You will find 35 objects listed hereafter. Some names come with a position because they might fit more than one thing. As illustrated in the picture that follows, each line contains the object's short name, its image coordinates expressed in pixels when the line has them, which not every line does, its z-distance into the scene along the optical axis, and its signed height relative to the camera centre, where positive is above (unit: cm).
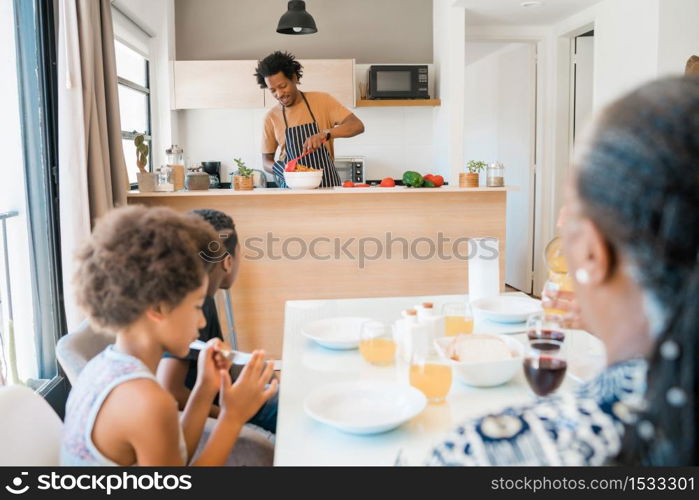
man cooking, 396 +34
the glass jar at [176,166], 352 +8
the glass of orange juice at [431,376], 124 -38
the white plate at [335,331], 163 -41
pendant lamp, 423 +103
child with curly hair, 110 -31
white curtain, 280 +16
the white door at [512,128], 545 +42
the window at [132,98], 466 +63
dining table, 106 -44
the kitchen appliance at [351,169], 546 +7
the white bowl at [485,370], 130 -39
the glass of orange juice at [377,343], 143 -37
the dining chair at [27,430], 111 -44
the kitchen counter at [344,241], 352 -35
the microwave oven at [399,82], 521 +75
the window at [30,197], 272 -6
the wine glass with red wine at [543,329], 136 -33
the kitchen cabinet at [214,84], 517 +75
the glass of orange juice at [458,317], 163 -35
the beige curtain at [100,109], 290 +34
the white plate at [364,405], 110 -42
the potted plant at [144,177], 338 +2
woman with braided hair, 51 -11
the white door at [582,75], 512 +76
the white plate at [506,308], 187 -40
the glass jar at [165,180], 345 +0
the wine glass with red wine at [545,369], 120 -36
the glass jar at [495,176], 370 -1
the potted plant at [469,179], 366 -2
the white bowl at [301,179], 356 -1
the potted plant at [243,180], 349 -1
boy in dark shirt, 156 -43
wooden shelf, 523 +59
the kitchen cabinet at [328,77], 521 +80
